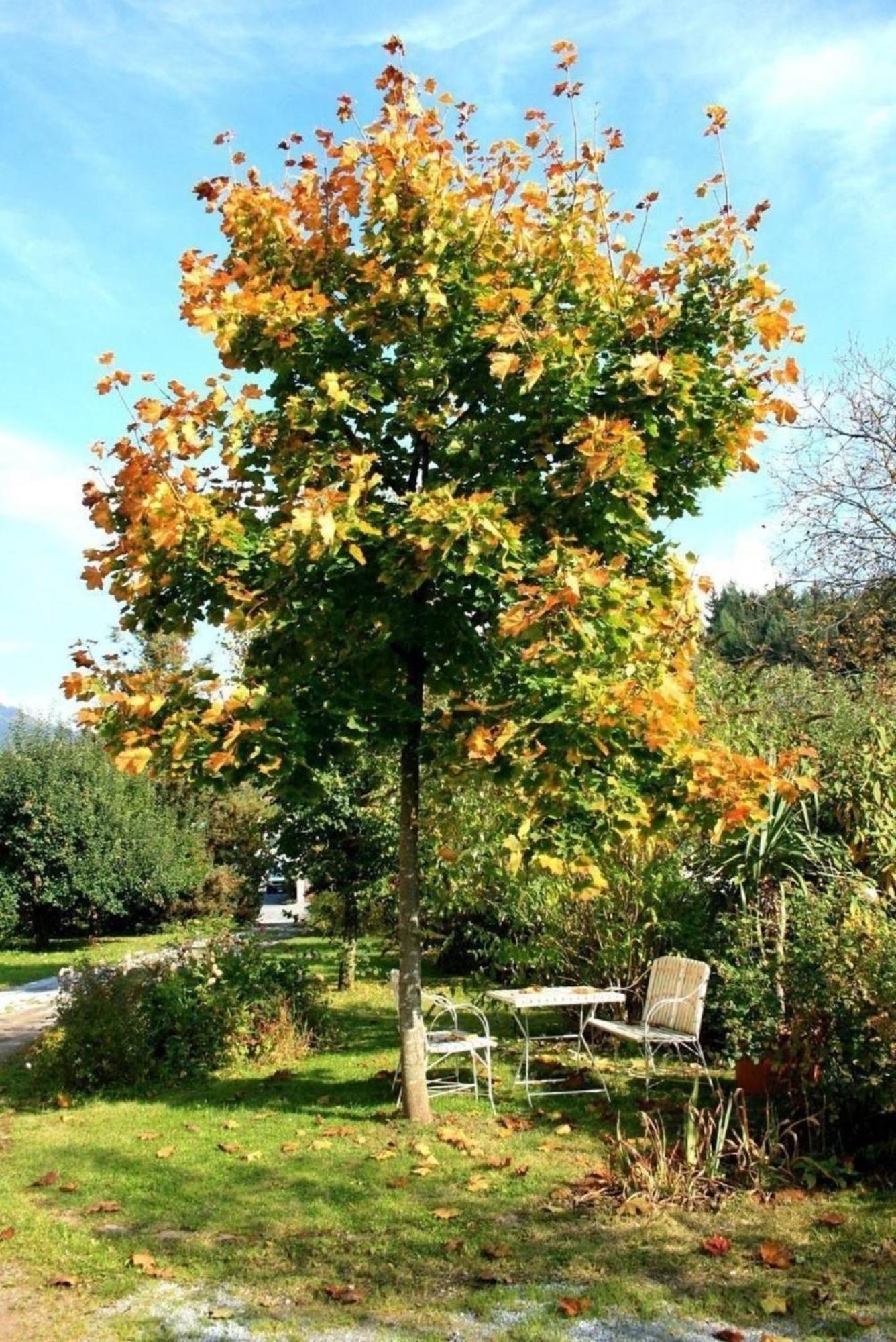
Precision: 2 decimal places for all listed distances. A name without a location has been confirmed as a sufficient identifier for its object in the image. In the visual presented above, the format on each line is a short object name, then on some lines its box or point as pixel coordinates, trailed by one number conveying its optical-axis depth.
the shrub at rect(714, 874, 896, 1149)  5.63
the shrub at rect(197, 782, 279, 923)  23.38
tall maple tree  5.85
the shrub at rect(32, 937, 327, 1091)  8.41
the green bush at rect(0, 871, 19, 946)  21.06
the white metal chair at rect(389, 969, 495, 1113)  7.36
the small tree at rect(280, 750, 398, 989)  12.08
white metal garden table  7.66
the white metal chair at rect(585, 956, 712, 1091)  7.38
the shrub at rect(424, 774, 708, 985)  9.08
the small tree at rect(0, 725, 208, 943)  20.97
